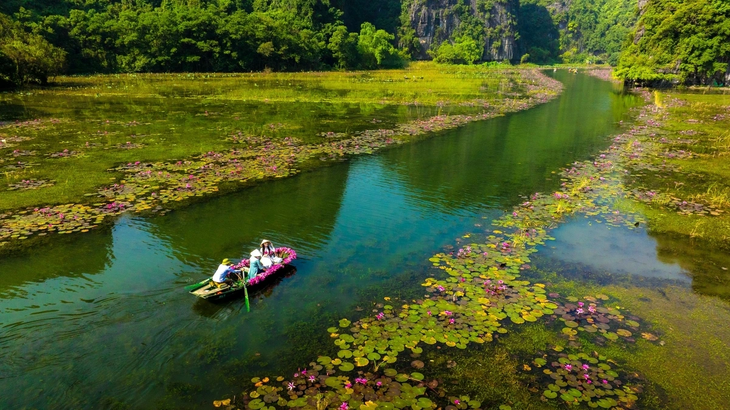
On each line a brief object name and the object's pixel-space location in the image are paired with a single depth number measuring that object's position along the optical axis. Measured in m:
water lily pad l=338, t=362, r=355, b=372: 6.92
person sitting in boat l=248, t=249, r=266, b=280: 9.49
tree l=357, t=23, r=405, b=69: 108.25
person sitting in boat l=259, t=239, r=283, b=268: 9.79
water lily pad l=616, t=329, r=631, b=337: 7.88
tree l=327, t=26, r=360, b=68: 99.94
